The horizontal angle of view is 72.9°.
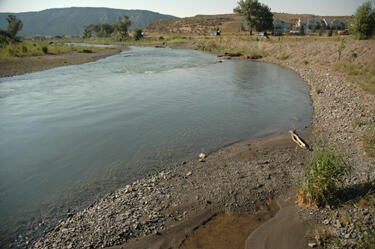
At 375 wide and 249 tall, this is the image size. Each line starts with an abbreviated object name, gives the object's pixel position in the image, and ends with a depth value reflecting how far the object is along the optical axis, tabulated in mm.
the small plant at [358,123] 11536
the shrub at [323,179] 6477
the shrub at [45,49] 45219
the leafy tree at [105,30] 147512
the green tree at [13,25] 82125
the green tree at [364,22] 32281
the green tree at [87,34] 144475
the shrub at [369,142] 8725
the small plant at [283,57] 39469
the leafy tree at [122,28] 106750
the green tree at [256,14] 72375
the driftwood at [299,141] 10703
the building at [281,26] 91938
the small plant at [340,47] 26734
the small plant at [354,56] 25303
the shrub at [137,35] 103375
